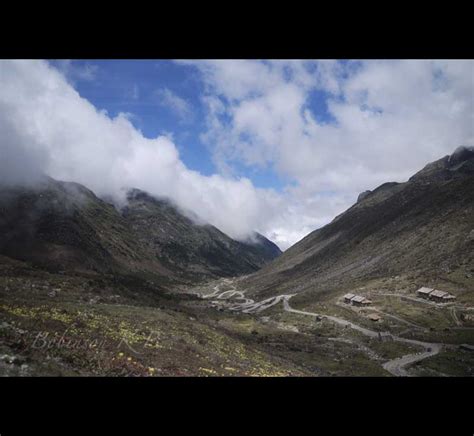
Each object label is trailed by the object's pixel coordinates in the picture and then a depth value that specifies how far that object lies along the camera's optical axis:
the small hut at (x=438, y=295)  95.12
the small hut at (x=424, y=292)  99.10
